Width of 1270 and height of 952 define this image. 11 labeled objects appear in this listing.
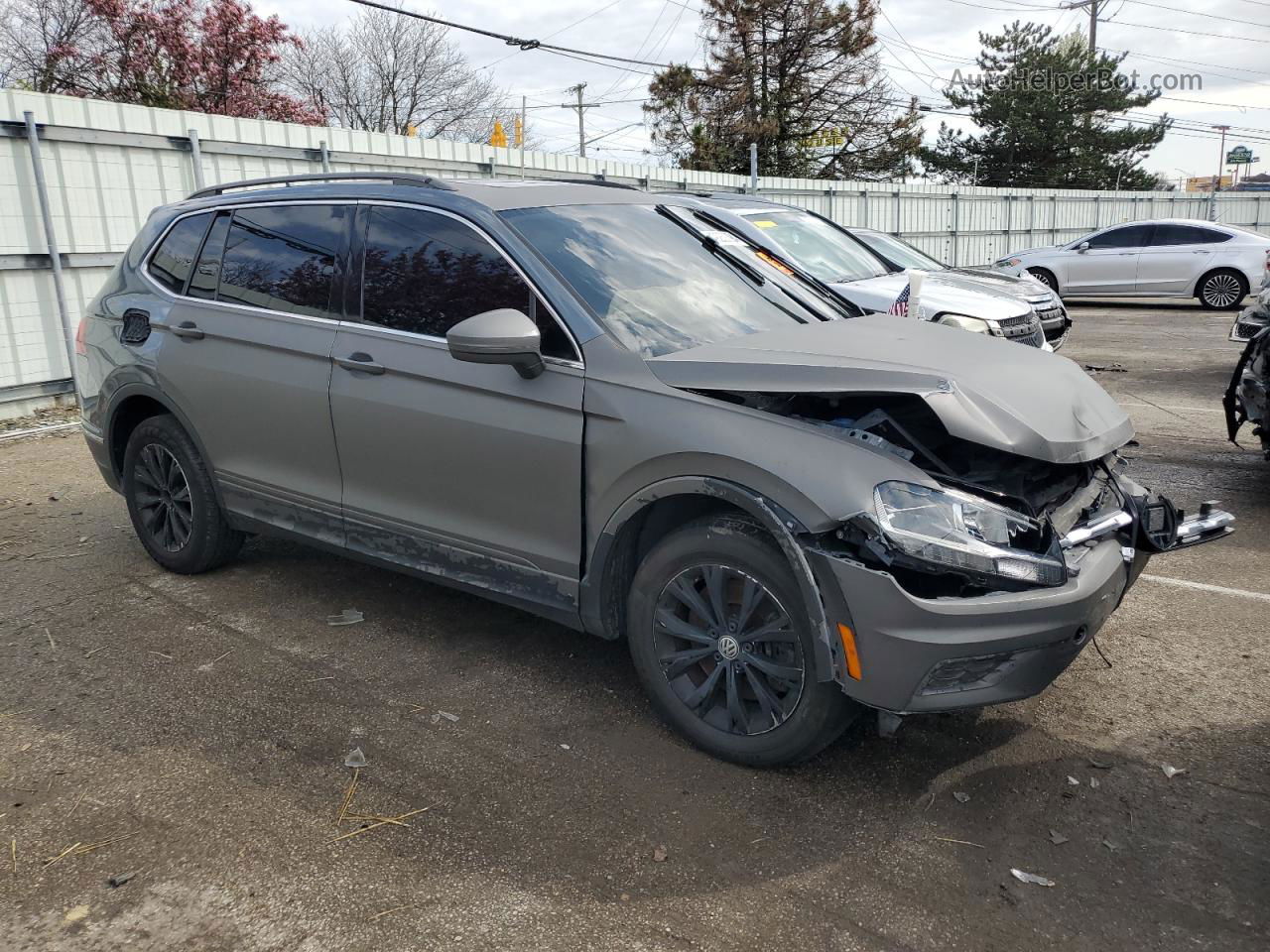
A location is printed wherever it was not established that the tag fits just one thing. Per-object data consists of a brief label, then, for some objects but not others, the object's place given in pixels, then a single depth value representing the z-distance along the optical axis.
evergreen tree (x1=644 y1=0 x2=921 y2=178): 37.12
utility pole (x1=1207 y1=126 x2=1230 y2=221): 33.03
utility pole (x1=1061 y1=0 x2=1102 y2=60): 45.84
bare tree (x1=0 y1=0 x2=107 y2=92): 25.50
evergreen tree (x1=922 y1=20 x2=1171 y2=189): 46.47
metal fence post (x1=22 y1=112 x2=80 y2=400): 8.81
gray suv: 2.96
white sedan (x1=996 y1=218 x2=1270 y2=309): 18.08
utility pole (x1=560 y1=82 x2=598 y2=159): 55.58
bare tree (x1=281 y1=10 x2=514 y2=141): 41.31
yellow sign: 37.62
